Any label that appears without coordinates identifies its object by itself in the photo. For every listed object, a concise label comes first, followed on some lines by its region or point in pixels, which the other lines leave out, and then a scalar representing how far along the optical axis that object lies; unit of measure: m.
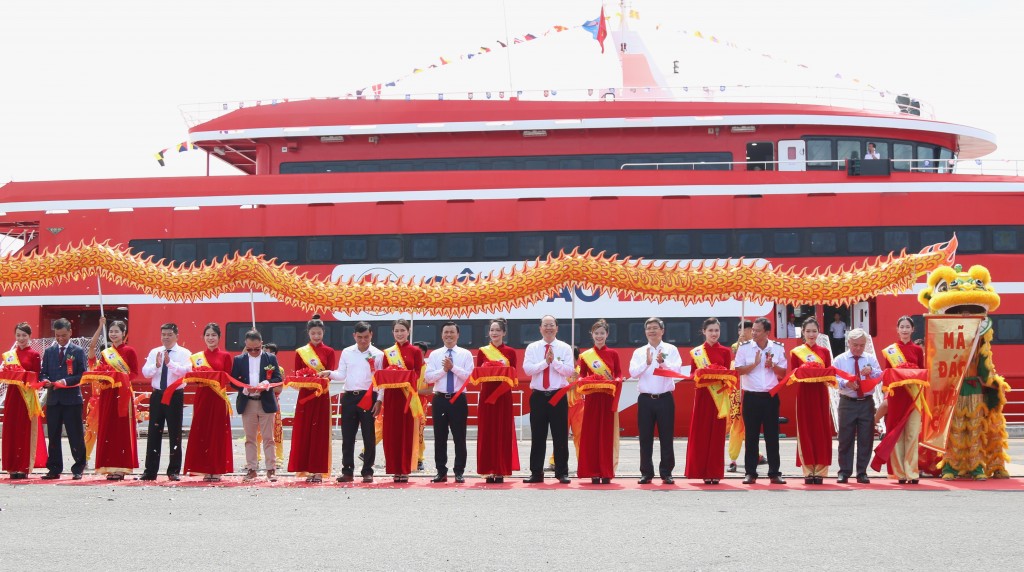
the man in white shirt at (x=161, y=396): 11.06
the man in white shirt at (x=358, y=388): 11.01
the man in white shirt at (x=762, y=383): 10.77
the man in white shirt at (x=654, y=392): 10.64
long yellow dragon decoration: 13.35
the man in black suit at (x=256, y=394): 11.08
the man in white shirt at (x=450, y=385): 10.99
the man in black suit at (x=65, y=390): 11.31
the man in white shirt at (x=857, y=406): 10.73
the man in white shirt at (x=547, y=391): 10.79
